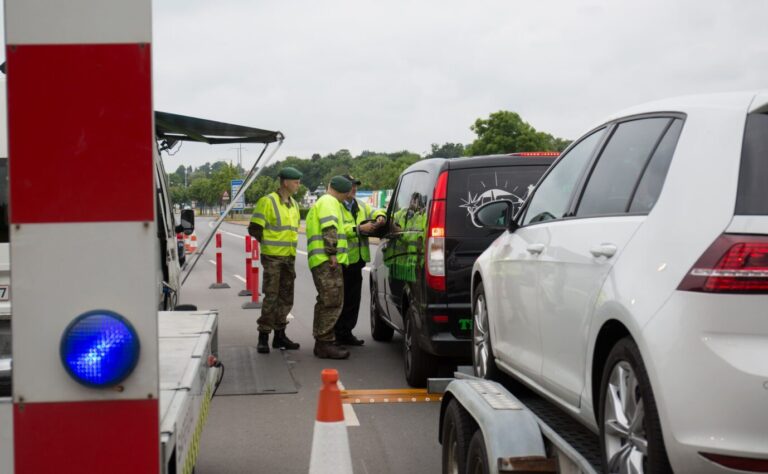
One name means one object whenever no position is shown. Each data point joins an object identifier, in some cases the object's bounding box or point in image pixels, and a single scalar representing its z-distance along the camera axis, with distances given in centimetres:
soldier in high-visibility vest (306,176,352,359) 1013
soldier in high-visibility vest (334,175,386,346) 1106
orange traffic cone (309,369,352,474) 311
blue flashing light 215
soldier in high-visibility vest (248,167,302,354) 1046
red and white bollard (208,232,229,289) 1949
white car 271
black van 788
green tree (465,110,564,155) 10494
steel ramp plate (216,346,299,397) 853
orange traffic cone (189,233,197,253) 2946
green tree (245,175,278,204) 10051
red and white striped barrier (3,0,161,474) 213
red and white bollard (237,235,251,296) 1720
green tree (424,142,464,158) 12439
